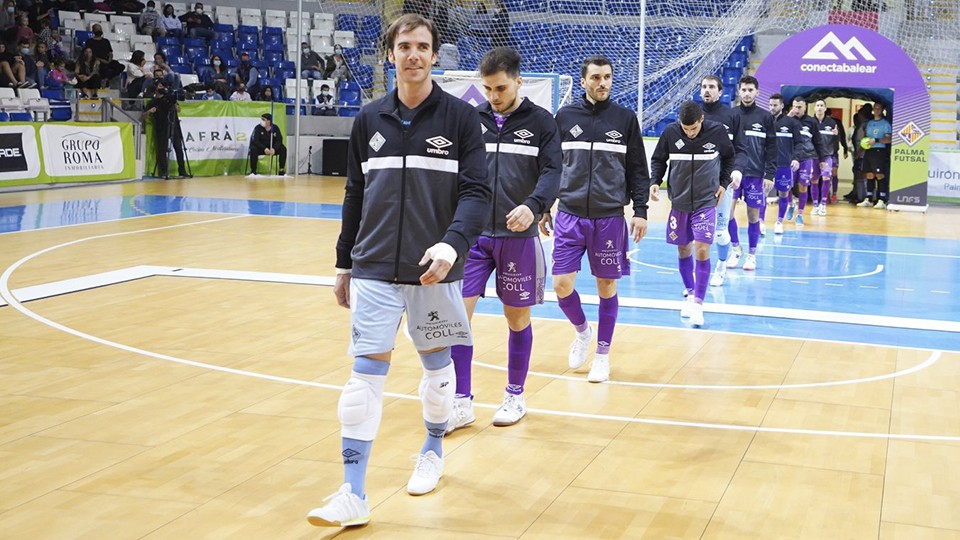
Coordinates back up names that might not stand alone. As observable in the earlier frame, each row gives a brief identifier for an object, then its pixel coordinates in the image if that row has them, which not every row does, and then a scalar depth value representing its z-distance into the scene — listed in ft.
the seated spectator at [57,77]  73.31
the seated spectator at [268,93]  84.53
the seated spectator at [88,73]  74.84
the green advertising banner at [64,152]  63.26
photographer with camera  74.34
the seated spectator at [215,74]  83.45
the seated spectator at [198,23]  88.22
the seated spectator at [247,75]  85.92
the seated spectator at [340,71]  91.09
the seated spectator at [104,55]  77.77
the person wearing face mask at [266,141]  81.15
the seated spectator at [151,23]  85.87
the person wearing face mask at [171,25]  86.99
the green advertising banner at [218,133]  78.02
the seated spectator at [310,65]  89.92
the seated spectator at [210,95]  82.07
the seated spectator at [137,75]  76.38
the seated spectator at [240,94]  83.20
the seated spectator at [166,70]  77.71
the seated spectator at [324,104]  87.85
